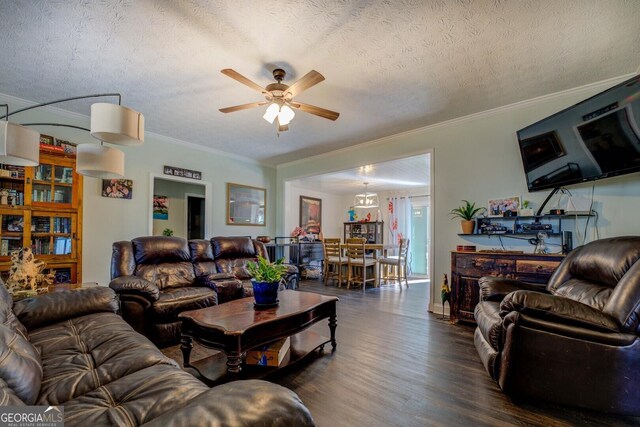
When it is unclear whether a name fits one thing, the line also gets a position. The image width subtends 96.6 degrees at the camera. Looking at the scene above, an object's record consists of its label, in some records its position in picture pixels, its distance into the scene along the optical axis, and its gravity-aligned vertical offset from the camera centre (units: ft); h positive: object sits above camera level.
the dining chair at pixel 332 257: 19.21 -2.25
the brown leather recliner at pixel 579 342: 5.07 -2.18
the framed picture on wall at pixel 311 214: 26.71 +1.05
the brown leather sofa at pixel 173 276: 8.52 -1.94
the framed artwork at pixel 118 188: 13.04 +1.67
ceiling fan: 8.12 +3.85
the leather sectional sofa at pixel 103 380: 2.23 -2.08
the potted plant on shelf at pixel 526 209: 10.47 +0.65
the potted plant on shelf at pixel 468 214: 11.44 +0.50
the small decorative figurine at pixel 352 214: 28.75 +1.15
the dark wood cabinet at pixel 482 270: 9.21 -1.52
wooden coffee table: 5.81 -2.35
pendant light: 23.50 +2.10
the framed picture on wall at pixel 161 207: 19.39 +1.16
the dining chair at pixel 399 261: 19.05 -2.41
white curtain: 25.67 +0.61
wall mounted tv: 7.19 +2.54
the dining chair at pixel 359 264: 18.37 -2.53
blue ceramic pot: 7.39 -1.75
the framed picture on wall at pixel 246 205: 18.13 +1.34
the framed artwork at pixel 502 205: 10.82 +0.83
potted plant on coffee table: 7.40 -1.54
